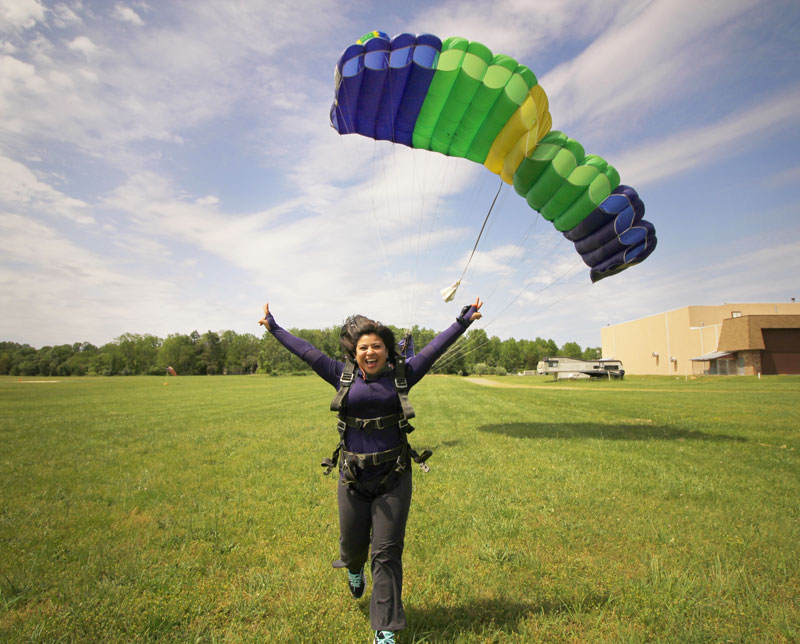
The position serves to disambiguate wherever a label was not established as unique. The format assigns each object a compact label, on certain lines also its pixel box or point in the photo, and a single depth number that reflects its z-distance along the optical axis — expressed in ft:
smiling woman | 10.96
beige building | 153.58
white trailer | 185.78
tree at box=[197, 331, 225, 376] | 426.51
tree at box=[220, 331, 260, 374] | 436.76
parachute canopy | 31.63
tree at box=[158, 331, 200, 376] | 414.82
